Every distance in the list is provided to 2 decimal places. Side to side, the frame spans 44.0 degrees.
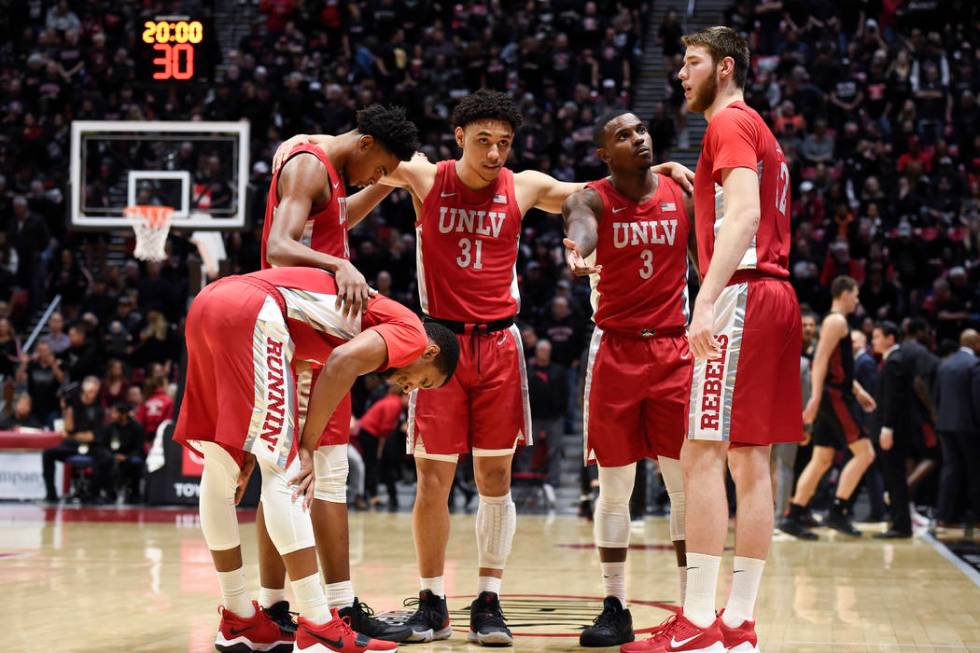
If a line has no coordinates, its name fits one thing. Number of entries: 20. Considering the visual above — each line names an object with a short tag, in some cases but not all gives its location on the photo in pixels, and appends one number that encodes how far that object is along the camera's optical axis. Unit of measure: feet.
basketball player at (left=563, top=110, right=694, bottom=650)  17.48
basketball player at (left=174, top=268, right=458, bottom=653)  13.97
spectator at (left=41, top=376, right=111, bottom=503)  45.70
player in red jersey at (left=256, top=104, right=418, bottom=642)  15.81
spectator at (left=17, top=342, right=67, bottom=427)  49.85
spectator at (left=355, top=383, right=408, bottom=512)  44.39
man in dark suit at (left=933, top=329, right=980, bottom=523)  36.09
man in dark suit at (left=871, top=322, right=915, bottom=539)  35.32
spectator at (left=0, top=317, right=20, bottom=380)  52.16
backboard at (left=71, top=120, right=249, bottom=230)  41.24
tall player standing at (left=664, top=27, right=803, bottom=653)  14.67
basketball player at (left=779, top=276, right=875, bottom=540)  33.81
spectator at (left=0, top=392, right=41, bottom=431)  48.37
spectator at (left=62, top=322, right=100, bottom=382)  50.83
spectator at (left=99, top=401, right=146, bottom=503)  45.32
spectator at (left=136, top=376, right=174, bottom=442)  46.98
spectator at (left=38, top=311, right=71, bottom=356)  53.01
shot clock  40.01
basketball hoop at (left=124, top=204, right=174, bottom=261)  40.91
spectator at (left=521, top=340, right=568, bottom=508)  43.83
